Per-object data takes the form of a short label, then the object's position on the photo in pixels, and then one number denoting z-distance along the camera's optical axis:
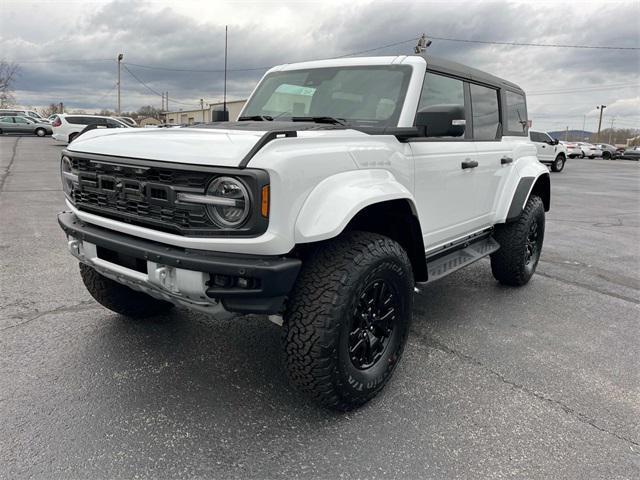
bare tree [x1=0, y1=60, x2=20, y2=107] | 45.14
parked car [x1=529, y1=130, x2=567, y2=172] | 20.62
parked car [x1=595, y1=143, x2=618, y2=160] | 43.78
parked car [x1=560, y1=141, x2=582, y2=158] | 38.88
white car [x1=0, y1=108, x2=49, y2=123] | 33.59
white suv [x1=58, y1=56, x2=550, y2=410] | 2.14
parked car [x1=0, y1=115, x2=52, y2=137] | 32.22
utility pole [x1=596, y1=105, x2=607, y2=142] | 85.19
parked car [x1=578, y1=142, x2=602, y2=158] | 40.06
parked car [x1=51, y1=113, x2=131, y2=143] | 23.05
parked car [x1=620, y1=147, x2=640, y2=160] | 41.38
